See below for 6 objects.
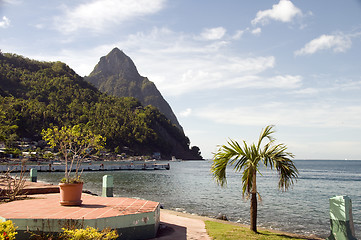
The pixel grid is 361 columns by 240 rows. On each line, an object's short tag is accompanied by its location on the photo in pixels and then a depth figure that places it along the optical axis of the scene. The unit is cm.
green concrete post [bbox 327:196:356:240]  844
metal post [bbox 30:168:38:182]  2392
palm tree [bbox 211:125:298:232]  992
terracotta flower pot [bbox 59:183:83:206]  909
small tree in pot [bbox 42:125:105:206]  918
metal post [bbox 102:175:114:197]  1415
